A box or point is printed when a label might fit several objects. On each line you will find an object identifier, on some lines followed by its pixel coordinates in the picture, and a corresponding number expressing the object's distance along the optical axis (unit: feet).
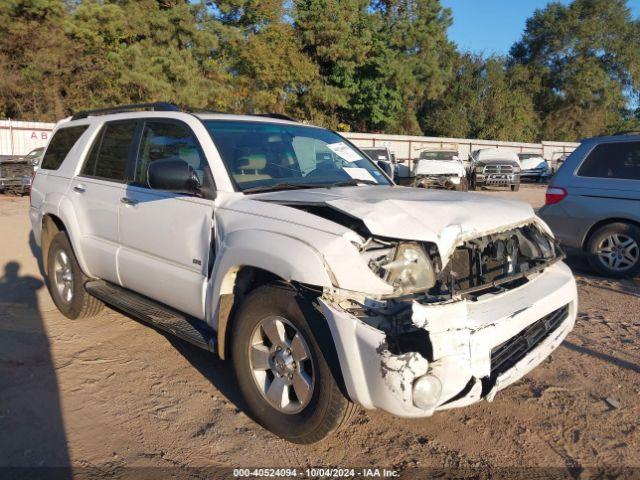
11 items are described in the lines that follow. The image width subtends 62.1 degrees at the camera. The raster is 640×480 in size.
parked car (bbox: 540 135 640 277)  21.06
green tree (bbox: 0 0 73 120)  87.66
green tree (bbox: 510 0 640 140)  163.32
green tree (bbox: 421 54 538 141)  151.53
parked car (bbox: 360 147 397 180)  65.69
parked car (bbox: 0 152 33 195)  56.95
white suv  8.27
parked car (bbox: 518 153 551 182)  101.24
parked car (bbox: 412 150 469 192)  60.90
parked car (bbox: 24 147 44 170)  59.44
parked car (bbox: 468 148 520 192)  71.82
